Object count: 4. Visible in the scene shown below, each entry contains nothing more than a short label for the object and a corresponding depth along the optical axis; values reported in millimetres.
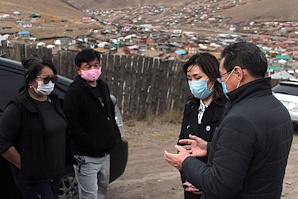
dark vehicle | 3385
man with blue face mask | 1887
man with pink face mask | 3346
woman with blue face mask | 2883
